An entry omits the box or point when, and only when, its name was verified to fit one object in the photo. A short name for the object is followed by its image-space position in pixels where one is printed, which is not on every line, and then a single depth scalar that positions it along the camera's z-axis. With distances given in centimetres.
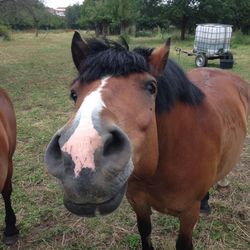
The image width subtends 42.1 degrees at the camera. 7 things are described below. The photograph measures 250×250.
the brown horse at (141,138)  122
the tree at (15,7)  1372
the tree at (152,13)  2631
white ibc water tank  1250
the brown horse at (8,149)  288
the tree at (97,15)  3000
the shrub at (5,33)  2497
